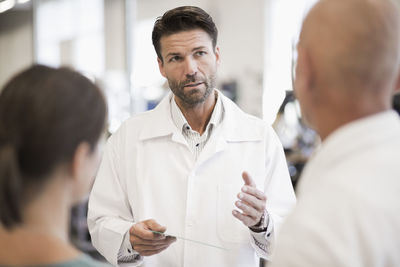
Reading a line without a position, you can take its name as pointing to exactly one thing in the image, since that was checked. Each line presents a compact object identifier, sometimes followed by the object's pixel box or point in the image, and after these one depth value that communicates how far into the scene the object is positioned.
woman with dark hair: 0.84
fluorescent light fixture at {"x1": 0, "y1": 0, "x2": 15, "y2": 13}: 5.12
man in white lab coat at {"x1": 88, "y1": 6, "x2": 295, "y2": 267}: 1.72
